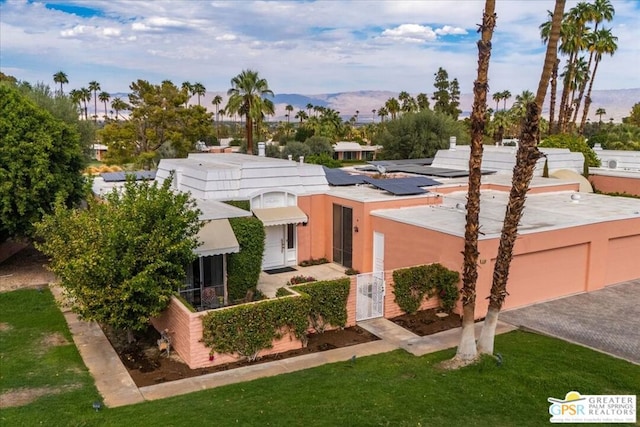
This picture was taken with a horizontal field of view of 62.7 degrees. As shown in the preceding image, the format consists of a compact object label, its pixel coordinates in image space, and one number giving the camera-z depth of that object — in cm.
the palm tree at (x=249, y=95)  5481
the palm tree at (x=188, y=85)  12062
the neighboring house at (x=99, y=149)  10981
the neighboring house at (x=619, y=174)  3866
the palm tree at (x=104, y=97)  14750
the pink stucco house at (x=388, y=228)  2014
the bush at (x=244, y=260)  2194
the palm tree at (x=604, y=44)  6569
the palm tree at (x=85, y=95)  13750
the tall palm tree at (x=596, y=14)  6297
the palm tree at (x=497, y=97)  14038
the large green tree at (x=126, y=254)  1560
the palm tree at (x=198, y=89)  12638
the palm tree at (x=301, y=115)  13938
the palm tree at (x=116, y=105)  11432
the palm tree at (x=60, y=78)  13362
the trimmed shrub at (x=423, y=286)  2003
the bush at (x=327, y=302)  1812
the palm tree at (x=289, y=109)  18115
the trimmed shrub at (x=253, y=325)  1600
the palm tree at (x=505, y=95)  13862
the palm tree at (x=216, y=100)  17488
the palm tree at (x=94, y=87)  14500
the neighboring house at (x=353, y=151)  9685
